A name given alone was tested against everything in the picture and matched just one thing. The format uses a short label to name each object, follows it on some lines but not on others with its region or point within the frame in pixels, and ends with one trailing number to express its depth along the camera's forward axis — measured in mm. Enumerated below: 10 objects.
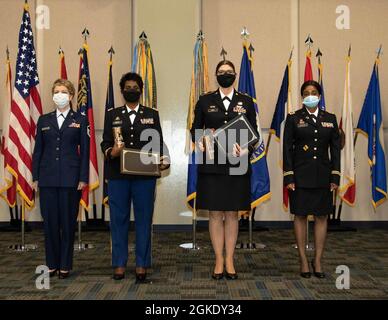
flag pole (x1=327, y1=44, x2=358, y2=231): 6536
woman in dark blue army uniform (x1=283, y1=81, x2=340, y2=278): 3467
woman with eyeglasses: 3441
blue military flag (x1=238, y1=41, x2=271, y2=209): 4953
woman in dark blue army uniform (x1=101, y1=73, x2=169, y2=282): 3406
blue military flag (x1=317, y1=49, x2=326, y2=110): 5803
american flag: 4902
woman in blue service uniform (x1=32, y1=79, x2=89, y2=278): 3496
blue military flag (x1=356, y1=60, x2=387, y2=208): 6383
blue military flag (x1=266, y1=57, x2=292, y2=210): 5887
